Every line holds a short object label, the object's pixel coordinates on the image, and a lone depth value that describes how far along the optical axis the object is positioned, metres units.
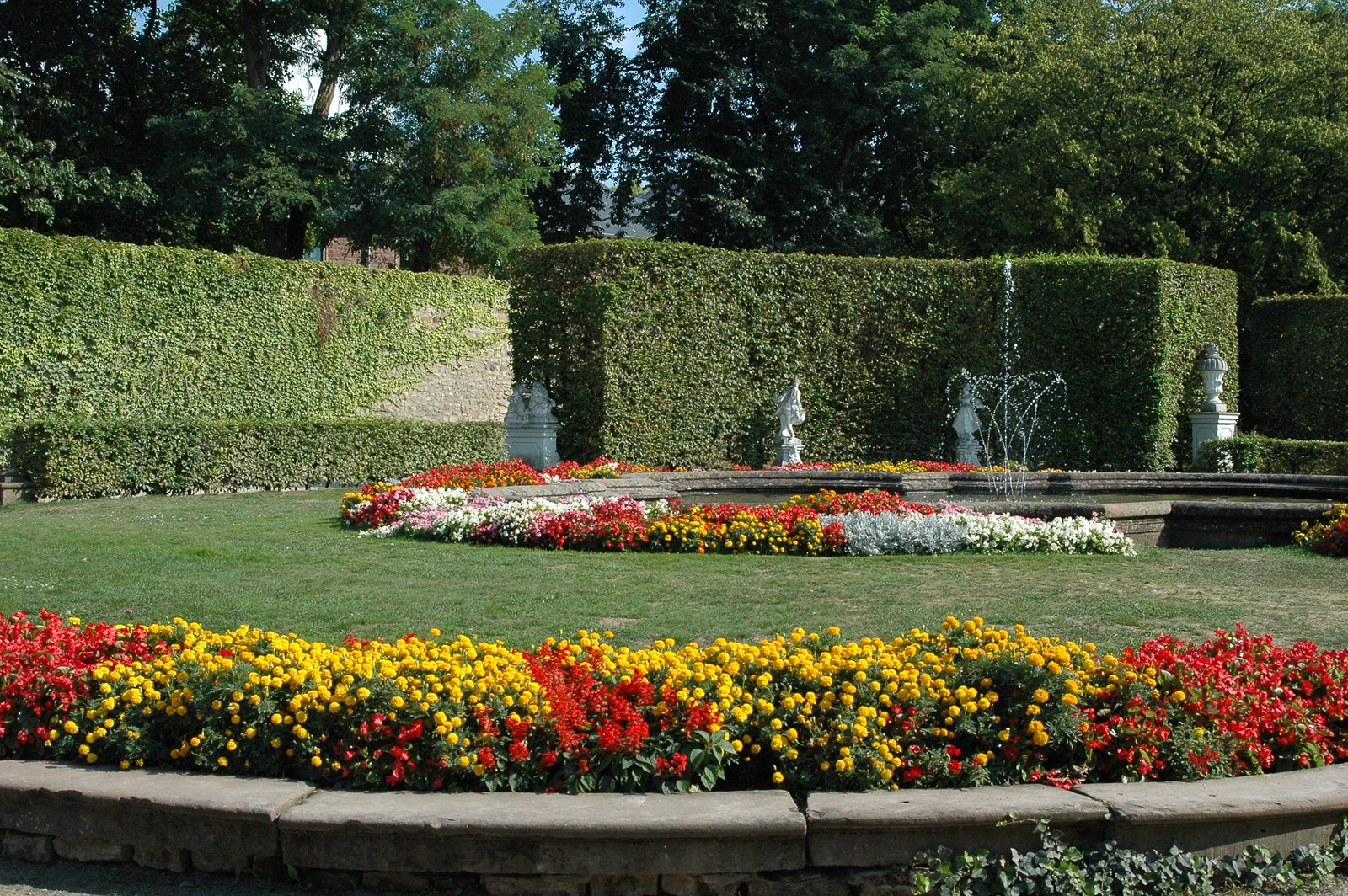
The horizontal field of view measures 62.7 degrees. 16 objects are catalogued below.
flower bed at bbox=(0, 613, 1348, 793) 3.48
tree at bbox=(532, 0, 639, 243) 30.78
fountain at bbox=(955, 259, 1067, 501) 18.28
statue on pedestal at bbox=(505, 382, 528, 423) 16.08
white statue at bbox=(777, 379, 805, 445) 16.72
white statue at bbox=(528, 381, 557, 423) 15.98
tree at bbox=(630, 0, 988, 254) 27.38
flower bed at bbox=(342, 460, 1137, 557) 9.27
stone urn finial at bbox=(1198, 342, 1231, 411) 18.08
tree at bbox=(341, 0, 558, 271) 24.11
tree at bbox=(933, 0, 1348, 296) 22.47
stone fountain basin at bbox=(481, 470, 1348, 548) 10.13
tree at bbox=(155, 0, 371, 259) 22.34
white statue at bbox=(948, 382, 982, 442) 17.61
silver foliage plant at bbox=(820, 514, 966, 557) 9.19
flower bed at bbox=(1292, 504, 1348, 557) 9.04
